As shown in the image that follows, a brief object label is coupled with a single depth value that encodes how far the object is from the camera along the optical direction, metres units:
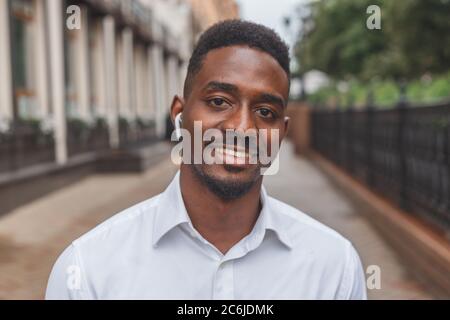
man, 1.62
